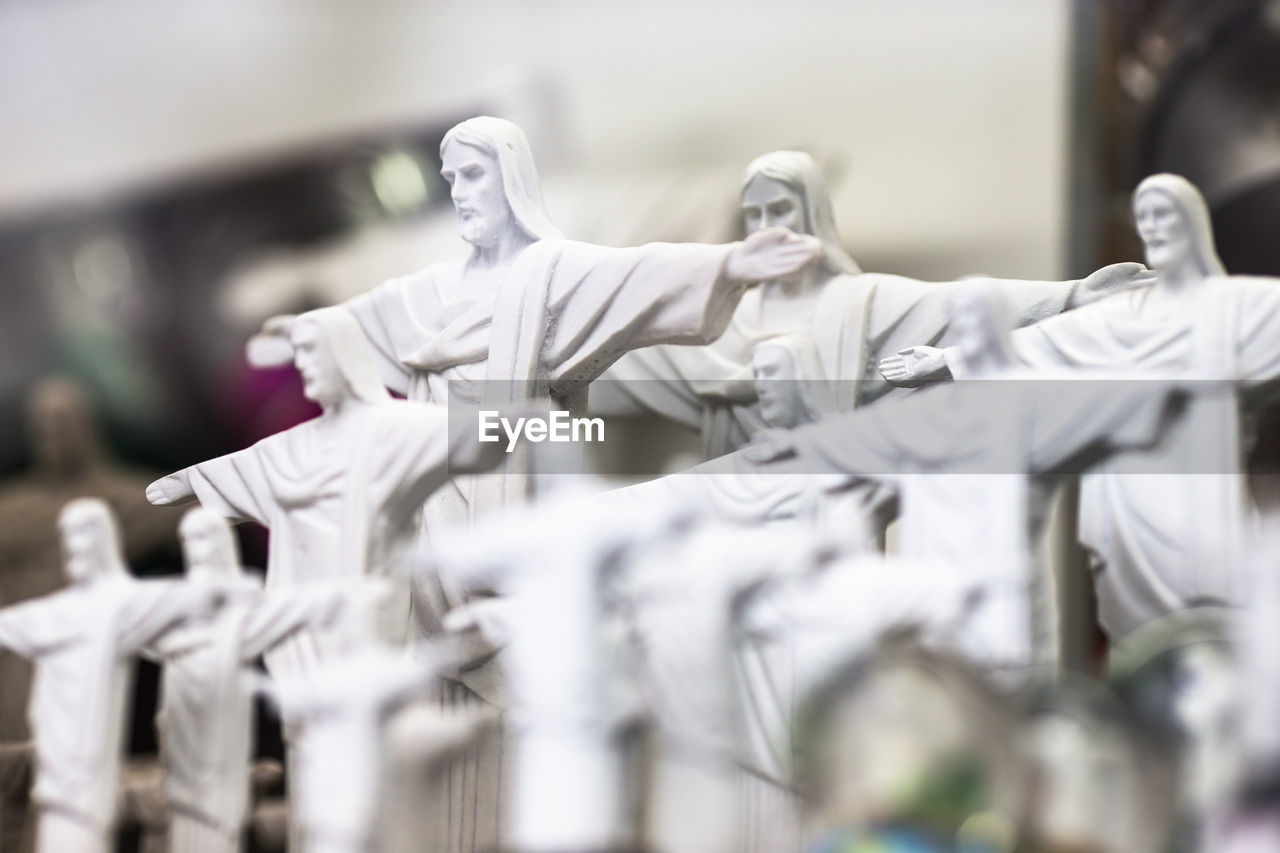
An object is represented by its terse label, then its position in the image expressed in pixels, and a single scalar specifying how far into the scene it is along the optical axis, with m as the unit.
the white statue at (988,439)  3.60
